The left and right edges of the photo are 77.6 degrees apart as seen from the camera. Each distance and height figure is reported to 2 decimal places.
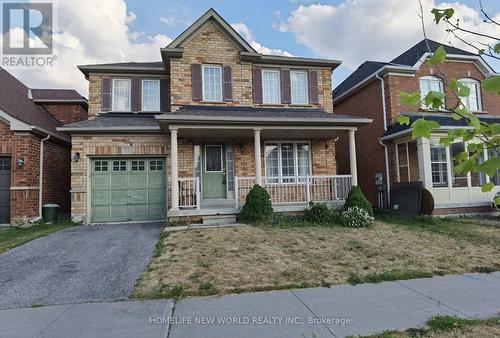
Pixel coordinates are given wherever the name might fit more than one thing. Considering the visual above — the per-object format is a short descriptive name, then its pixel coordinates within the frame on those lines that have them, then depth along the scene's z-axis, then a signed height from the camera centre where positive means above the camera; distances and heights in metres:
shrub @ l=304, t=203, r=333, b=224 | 9.50 -0.91
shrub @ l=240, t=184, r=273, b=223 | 9.04 -0.60
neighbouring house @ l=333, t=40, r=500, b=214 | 11.70 +2.12
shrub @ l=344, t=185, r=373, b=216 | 9.48 -0.54
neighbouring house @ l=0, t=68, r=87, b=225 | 10.52 +1.21
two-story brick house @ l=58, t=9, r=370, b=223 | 10.51 +1.89
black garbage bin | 10.98 -0.76
